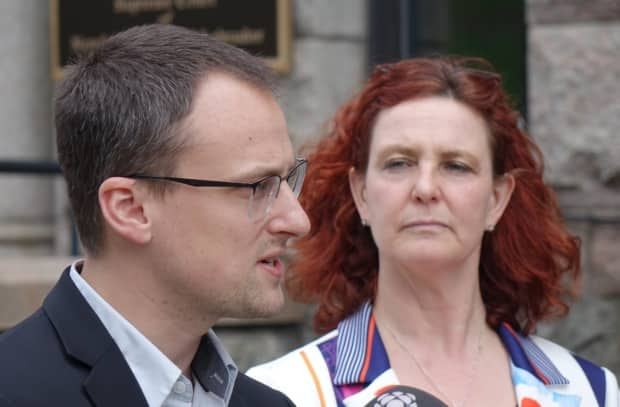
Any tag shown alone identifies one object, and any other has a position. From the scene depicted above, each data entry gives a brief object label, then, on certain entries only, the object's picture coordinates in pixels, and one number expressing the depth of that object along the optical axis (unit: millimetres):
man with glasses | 4625
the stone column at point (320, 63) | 11437
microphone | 4992
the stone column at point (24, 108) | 13148
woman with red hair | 6504
